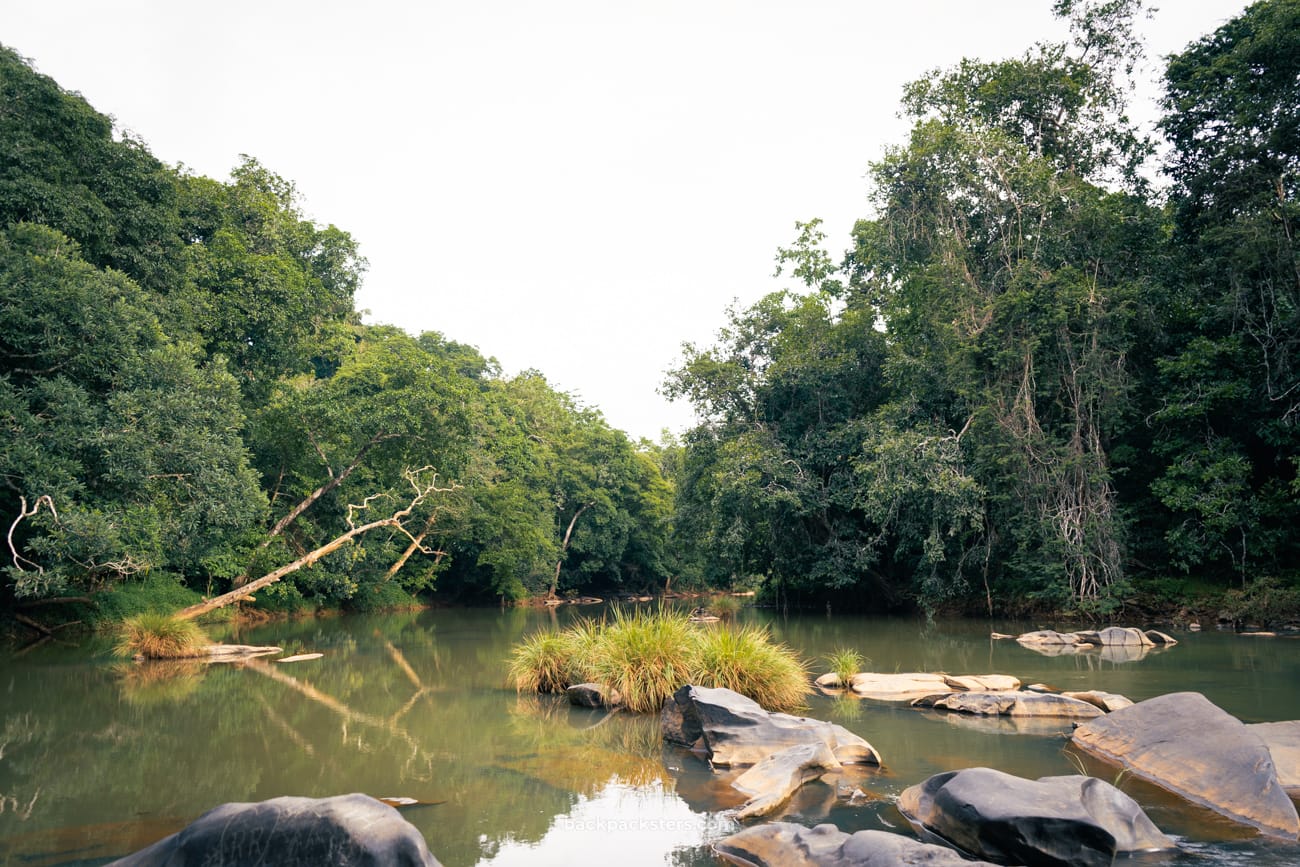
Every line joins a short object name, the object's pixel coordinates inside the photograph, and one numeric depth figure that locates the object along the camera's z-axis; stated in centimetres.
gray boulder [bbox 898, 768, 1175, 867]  426
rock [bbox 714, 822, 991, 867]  397
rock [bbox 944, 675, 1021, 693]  979
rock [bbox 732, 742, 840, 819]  538
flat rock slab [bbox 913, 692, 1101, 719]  837
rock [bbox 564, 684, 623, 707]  939
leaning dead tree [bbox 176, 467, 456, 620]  1845
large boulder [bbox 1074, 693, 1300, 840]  503
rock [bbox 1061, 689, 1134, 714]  836
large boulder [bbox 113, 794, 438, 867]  391
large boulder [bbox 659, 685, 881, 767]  660
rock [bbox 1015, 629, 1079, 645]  1592
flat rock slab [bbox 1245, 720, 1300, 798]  569
